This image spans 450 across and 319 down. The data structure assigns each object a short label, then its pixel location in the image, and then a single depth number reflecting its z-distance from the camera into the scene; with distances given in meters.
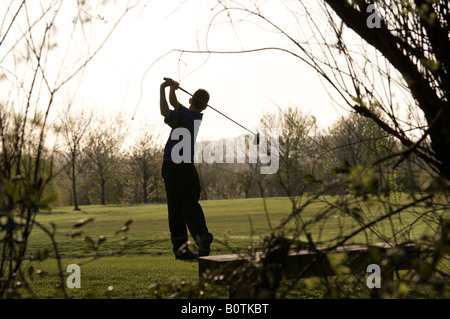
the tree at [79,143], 56.59
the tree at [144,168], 71.94
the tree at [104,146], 65.94
